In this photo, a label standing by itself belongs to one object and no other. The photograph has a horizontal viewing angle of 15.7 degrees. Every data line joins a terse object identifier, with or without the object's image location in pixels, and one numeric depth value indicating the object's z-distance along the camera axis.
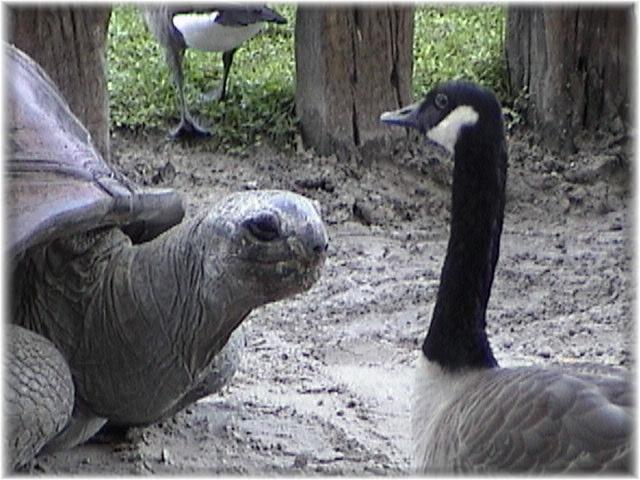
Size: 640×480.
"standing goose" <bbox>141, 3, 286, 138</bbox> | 9.91
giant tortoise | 4.66
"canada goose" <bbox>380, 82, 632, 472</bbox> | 4.28
